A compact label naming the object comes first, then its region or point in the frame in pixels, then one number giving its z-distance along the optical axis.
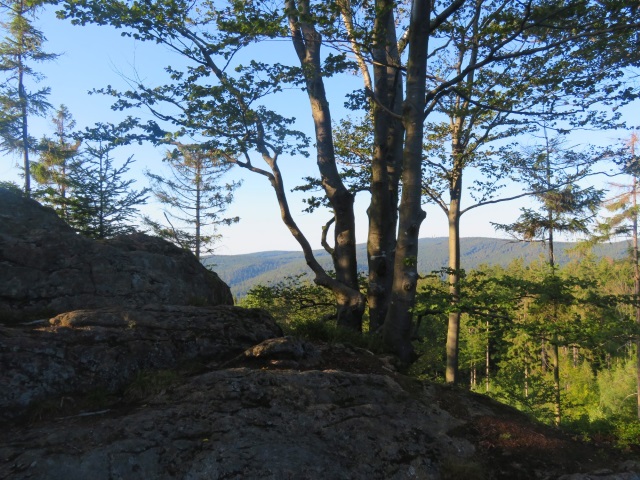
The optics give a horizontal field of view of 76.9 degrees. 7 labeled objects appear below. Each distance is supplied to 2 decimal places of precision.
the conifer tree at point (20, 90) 19.66
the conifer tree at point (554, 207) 14.34
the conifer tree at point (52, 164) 20.61
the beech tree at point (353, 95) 7.57
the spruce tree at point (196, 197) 27.92
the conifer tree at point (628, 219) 22.41
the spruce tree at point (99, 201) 15.88
